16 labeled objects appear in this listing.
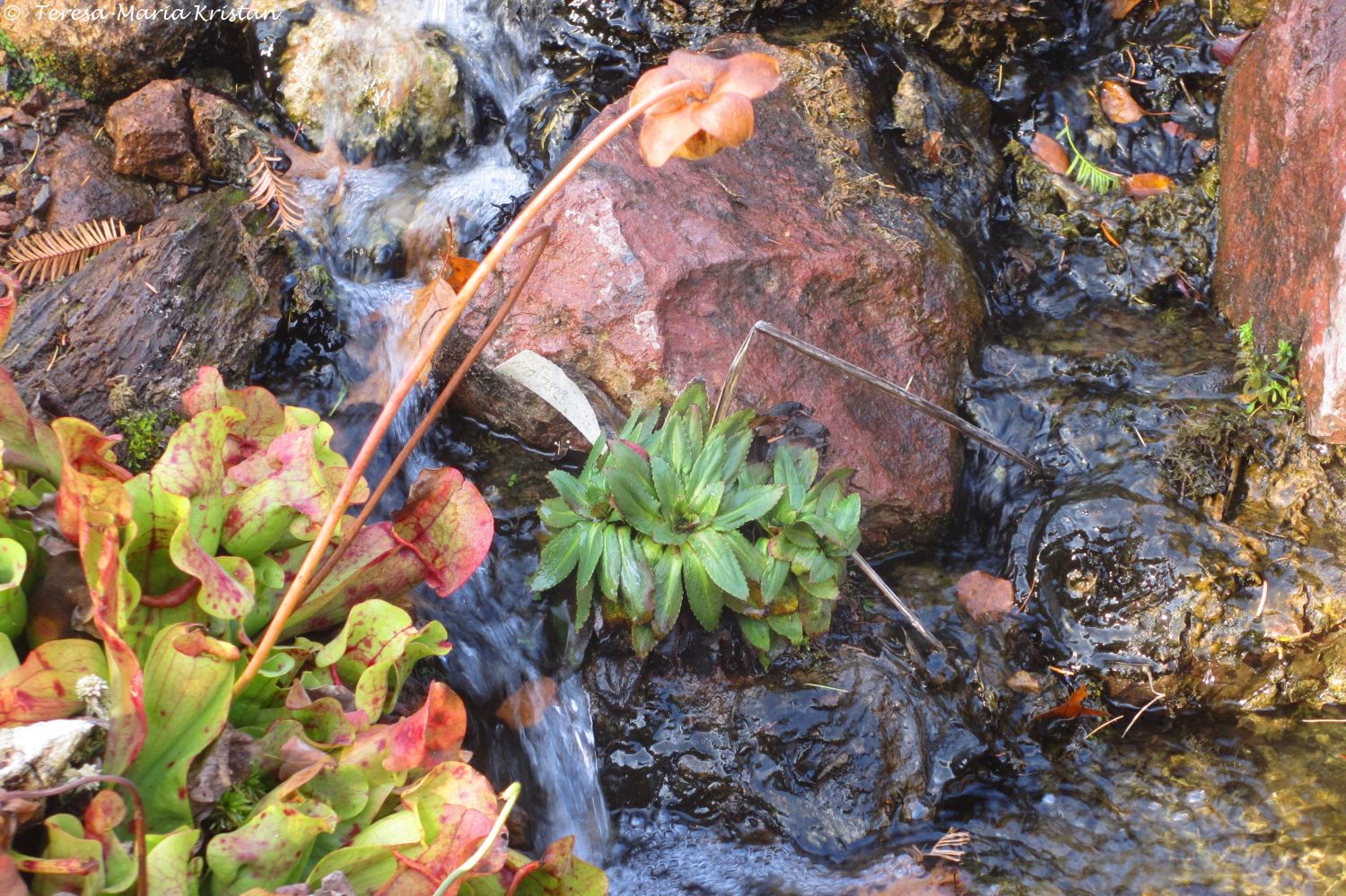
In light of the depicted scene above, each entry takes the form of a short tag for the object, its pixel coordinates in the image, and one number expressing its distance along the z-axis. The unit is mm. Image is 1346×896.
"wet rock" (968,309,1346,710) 3266
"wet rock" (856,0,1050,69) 4570
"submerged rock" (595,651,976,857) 2943
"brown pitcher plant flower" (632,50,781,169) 1371
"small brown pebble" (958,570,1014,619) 3436
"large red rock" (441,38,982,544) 3410
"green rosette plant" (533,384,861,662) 2705
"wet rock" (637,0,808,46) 4629
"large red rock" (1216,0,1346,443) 3316
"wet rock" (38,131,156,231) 3953
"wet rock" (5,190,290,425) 3057
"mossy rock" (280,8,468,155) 4664
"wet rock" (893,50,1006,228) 4336
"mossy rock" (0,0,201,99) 4219
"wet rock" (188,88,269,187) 4262
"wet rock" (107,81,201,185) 4109
